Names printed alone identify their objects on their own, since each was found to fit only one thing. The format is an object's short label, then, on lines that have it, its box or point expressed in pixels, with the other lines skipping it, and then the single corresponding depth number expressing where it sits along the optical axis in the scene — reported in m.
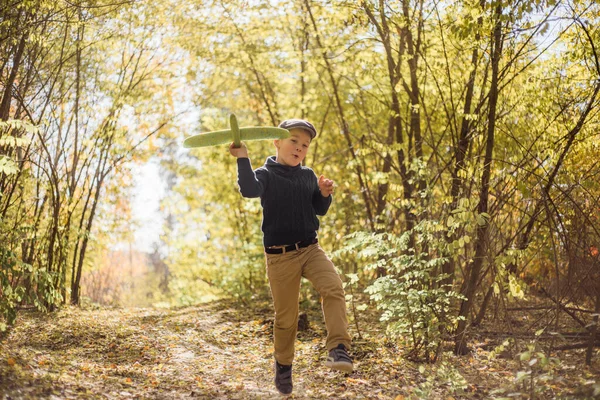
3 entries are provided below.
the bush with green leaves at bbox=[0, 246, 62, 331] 4.59
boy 3.87
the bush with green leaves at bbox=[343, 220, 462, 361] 5.02
